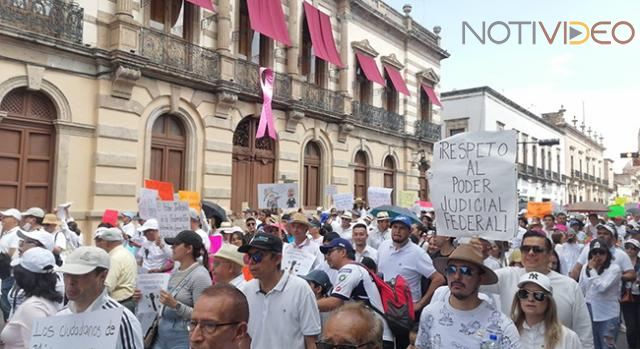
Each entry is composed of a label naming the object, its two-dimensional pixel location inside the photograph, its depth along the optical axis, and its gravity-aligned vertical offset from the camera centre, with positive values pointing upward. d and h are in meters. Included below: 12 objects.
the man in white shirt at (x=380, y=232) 9.30 -0.44
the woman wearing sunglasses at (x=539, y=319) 3.41 -0.72
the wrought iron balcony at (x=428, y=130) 27.38 +4.13
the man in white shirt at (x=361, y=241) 7.33 -0.47
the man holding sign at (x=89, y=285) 2.97 -0.48
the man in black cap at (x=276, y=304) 3.62 -0.68
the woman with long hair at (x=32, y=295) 3.47 -0.66
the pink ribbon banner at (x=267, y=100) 17.28 +3.42
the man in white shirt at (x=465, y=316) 3.06 -0.64
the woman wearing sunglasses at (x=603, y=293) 6.43 -0.99
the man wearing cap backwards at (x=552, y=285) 3.93 -0.59
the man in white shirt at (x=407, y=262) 5.93 -0.61
